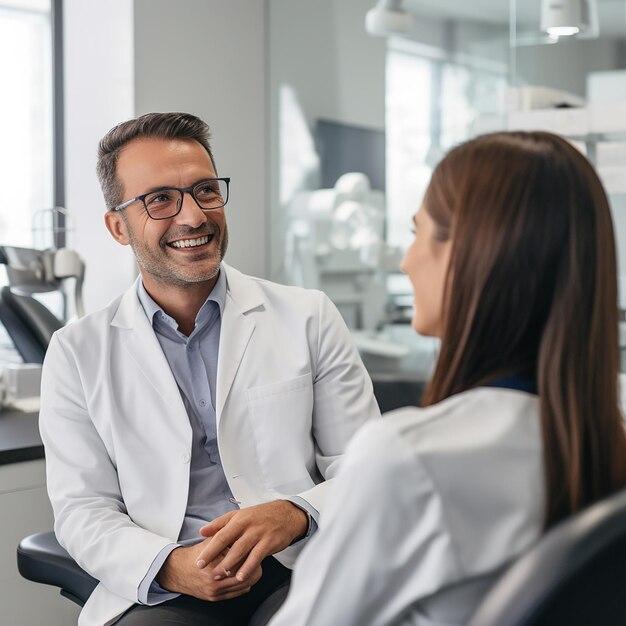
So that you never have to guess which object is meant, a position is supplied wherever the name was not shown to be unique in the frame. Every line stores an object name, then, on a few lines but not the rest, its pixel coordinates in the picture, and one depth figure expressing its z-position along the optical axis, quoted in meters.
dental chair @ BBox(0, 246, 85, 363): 2.57
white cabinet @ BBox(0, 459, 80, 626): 2.01
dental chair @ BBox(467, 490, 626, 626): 0.64
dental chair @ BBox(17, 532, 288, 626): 1.44
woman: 0.74
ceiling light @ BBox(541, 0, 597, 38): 3.08
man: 1.43
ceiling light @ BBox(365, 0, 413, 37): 3.55
